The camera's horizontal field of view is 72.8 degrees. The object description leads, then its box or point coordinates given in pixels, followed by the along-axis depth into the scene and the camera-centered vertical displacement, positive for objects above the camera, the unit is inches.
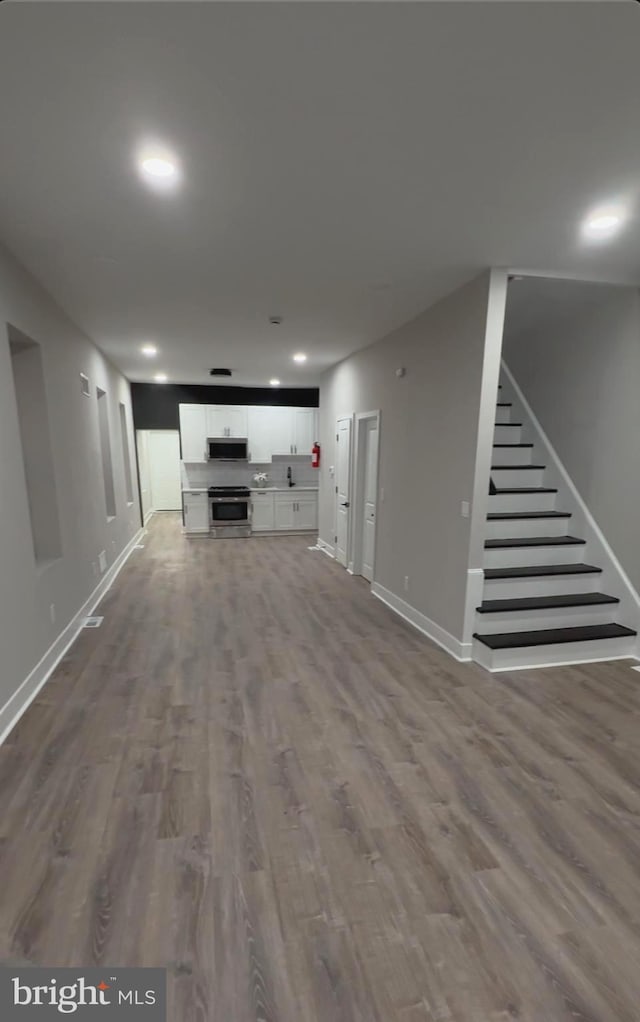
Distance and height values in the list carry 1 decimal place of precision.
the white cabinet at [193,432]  301.6 +10.2
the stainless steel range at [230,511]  303.7 -45.0
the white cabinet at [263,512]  312.3 -46.7
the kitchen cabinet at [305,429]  319.3 +13.6
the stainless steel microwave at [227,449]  306.8 -1.4
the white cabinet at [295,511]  317.4 -46.1
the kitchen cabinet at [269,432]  313.1 +11.1
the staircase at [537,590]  128.5 -45.0
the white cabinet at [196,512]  301.6 -45.1
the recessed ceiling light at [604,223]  88.0 +47.9
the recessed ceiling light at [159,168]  70.8 +46.9
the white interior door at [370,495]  197.9 -21.9
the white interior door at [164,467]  397.7 -19.0
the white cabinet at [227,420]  305.3 +18.5
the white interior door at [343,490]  227.9 -22.3
